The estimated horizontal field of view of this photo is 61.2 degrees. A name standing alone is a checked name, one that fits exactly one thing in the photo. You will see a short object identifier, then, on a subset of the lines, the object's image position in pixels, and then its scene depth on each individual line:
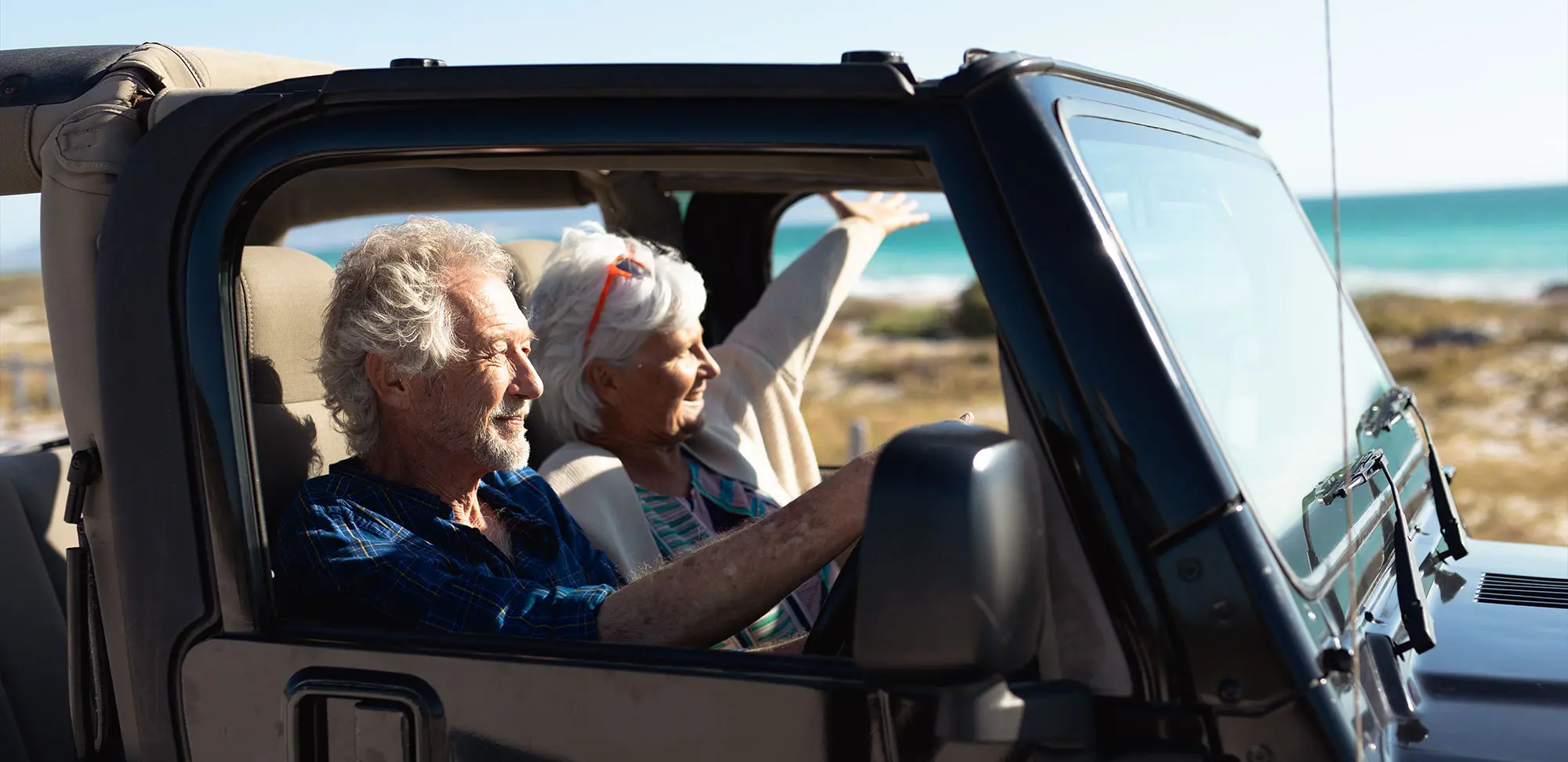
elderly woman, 2.63
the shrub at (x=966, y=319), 32.03
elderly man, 1.59
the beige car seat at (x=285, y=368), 1.92
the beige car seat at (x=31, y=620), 2.14
